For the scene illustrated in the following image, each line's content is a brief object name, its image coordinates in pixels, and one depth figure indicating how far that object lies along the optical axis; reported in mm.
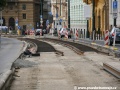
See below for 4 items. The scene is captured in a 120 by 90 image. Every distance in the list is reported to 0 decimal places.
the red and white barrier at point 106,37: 33000
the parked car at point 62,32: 69062
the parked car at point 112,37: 38506
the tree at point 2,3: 50938
